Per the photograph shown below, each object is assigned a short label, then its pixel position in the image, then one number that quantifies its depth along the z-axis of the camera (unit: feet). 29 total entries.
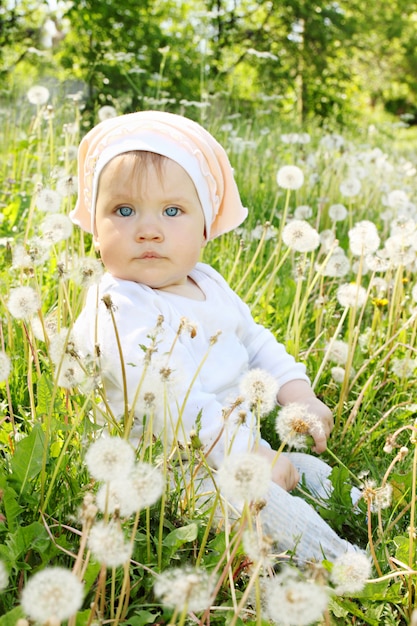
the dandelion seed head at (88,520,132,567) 3.21
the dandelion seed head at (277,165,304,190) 8.27
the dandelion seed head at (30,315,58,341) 5.86
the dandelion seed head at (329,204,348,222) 10.39
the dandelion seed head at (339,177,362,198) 10.53
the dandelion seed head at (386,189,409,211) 10.70
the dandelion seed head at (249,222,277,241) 10.38
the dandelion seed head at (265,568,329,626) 2.74
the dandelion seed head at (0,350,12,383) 4.32
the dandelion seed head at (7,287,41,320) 5.06
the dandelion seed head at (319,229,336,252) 8.67
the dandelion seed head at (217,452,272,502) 3.24
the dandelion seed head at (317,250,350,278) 7.86
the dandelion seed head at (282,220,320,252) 7.09
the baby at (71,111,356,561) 5.48
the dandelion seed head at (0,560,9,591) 3.13
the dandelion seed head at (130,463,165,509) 3.34
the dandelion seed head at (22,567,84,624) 2.68
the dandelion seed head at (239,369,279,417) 4.43
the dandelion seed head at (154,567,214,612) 2.76
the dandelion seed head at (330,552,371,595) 3.75
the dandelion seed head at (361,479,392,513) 4.43
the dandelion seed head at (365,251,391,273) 7.87
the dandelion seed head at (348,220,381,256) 7.38
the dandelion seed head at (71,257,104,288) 4.92
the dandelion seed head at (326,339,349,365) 7.54
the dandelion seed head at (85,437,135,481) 3.34
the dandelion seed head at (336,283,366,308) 7.22
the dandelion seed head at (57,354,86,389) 4.99
